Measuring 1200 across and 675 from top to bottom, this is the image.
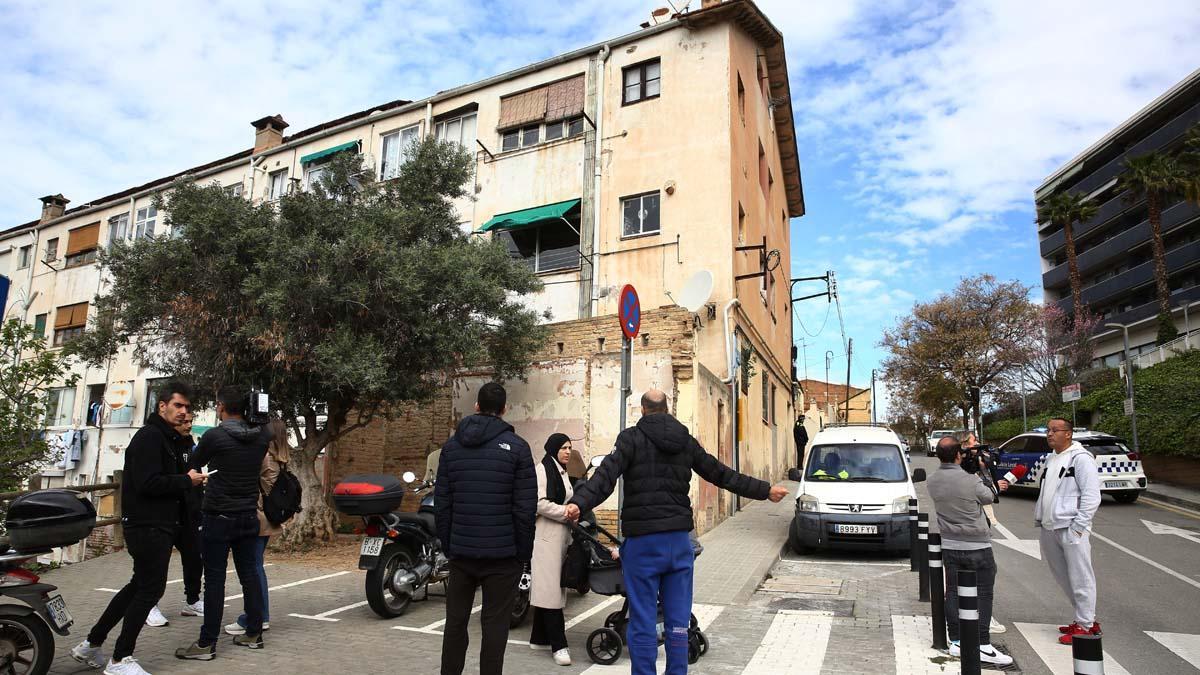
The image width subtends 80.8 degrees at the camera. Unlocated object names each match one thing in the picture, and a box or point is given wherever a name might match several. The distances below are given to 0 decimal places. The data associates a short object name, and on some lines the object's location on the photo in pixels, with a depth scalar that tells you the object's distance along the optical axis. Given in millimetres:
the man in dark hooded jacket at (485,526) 4199
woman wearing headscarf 5520
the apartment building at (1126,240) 38406
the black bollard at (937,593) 5930
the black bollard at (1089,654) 3023
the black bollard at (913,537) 8106
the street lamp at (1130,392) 21672
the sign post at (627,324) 7566
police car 16578
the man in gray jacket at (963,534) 5754
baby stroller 5535
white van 10148
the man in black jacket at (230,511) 5348
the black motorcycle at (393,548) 6680
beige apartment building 13320
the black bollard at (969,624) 4316
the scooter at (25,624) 4418
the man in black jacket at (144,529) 4828
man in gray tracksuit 5758
